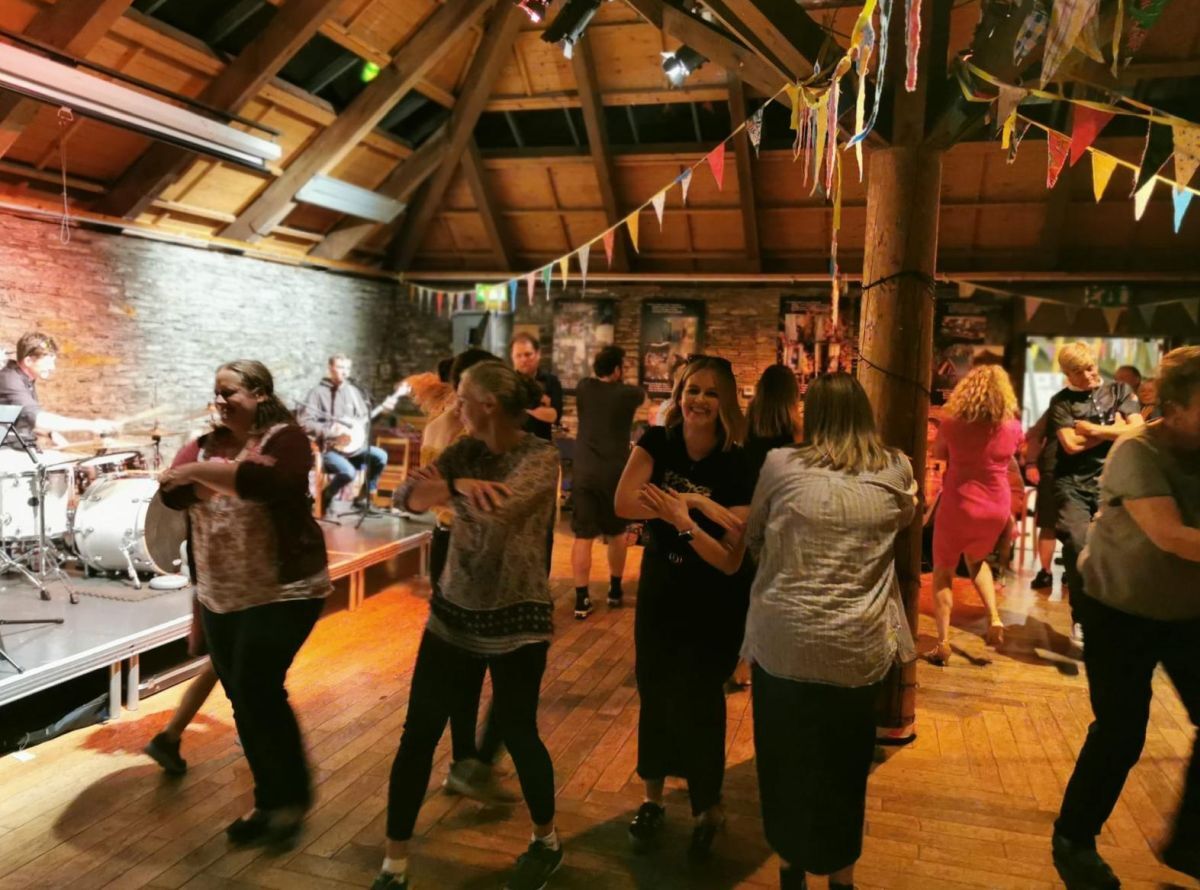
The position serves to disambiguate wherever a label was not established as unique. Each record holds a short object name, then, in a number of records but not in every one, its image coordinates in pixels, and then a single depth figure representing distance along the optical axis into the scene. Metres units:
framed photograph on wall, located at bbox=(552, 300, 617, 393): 10.09
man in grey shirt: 2.16
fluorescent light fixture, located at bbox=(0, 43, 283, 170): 5.00
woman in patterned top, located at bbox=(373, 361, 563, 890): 2.16
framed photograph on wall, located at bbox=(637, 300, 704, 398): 9.82
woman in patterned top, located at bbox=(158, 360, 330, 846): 2.45
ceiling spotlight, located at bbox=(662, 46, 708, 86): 4.84
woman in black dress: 2.38
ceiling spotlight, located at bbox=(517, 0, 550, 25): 3.52
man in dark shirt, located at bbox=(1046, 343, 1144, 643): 4.32
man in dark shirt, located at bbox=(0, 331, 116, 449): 5.16
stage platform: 3.38
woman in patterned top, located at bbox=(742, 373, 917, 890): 1.98
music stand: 3.63
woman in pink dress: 4.29
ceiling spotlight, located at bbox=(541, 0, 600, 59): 3.73
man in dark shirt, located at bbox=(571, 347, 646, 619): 4.85
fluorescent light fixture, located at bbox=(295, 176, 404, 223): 7.98
